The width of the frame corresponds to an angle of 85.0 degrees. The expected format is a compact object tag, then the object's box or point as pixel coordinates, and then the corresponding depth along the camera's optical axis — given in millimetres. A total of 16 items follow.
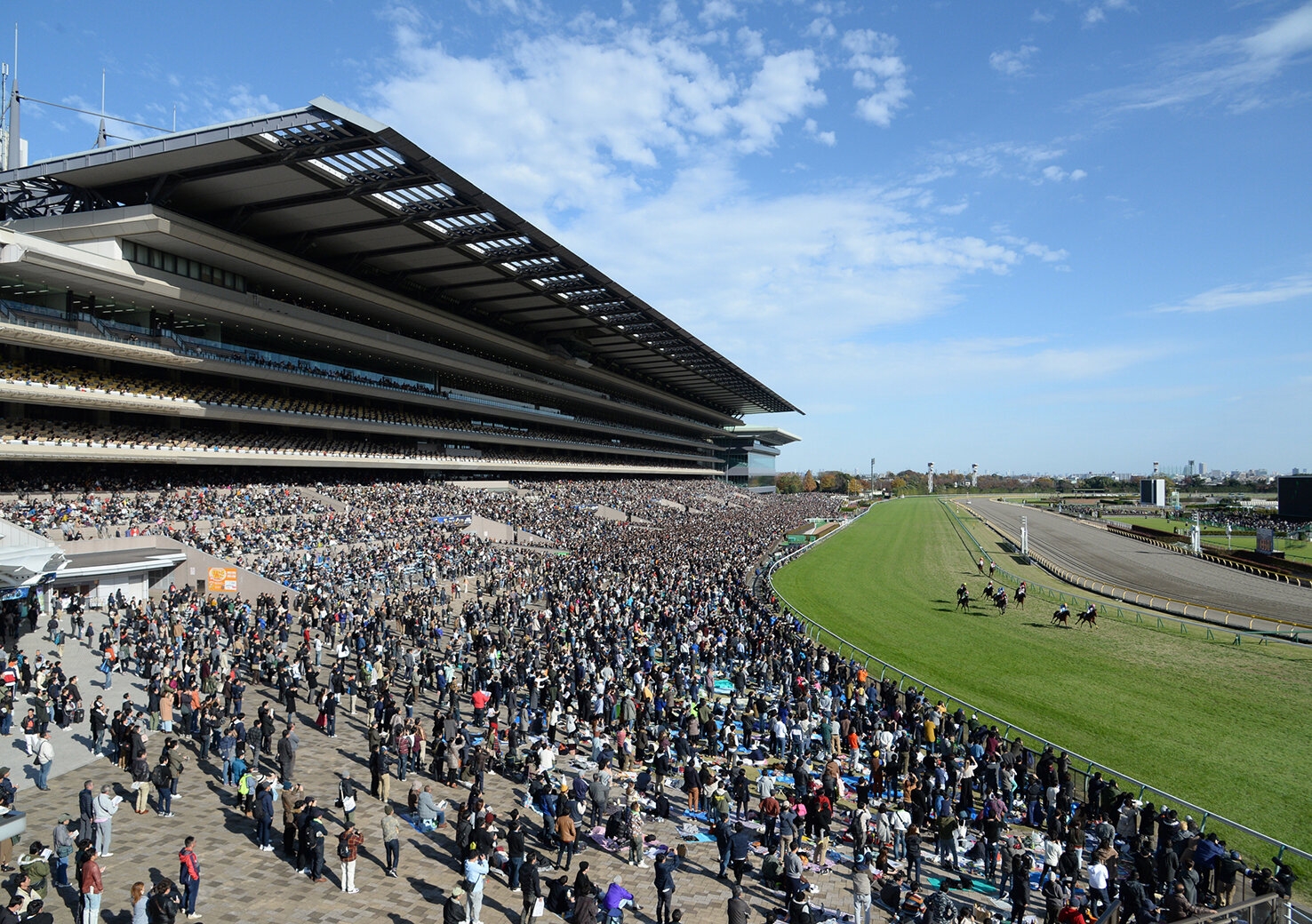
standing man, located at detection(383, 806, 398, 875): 9764
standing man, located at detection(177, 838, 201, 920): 8469
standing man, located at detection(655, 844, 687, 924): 8750
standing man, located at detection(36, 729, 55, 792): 11758
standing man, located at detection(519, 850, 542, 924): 8602
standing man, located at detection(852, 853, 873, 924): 8656
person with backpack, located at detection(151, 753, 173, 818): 11055
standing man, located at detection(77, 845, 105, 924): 8148
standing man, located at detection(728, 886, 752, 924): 7957
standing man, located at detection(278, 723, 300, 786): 11625
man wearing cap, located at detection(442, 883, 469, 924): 7863
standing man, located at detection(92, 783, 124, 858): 9609
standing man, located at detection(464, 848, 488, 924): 8742
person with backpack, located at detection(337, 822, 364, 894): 9336
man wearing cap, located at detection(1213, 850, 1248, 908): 9422
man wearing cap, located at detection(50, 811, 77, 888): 9148
